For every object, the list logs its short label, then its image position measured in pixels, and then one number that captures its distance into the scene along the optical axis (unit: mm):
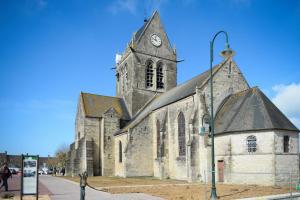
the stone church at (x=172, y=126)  22375
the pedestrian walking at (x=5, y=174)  18141
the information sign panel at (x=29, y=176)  13852
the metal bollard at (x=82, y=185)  12781
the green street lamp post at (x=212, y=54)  14252
